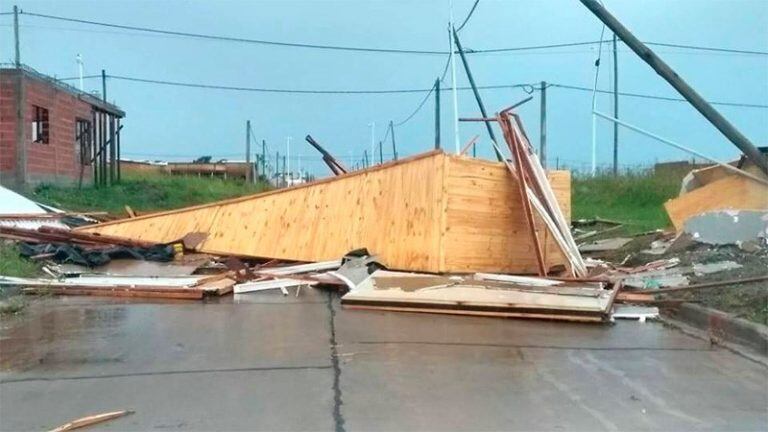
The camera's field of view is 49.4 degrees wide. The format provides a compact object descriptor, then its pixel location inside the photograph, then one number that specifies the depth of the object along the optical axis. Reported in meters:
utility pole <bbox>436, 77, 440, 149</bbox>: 28.19
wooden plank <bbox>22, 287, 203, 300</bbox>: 11.30
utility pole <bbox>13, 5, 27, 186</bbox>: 24.67
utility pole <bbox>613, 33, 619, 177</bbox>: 33.42
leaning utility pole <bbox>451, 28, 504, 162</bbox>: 22.21
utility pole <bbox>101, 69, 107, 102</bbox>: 37.09
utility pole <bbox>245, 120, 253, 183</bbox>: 40.01
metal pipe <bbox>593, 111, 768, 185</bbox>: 13.63
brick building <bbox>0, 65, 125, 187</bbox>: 24.69
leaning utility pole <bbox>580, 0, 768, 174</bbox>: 10.65
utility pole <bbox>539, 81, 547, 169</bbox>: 26.62
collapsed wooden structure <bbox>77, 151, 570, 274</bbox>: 13.61
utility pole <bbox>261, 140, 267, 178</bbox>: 44.18
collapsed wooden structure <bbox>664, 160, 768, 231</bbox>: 14.43
